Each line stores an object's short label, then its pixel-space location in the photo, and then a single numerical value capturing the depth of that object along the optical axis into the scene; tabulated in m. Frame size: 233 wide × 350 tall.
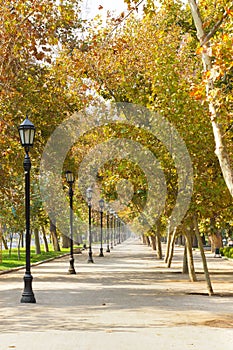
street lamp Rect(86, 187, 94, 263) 43.69
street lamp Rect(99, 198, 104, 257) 56.83
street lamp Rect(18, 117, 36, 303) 18.09
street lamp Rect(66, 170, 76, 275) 30.84
